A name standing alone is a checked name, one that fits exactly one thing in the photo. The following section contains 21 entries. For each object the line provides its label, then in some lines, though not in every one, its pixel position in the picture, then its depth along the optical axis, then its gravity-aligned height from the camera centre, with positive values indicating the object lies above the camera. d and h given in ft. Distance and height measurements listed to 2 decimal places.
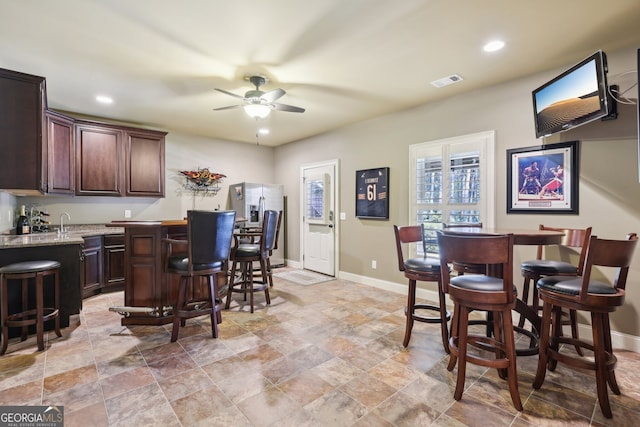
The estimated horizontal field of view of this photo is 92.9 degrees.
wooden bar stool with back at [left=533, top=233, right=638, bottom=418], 6.03 -1.89
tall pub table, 6.86 -1.47
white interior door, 18.21 -0.46
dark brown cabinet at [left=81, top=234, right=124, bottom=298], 13.39 -2.39
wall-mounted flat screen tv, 7.90 +3.25
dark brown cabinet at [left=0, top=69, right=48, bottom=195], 9.23 +2.55
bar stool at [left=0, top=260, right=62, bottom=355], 8.48 -2.40
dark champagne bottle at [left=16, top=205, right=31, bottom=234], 12.66 -0.47
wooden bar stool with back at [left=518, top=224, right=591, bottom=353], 8.22 -1.57
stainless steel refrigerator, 19.08 +0.77
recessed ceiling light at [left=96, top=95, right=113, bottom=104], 12.87 +4.89
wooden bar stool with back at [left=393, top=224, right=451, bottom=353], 8.51 -1.85
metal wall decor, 18.95 +1.96
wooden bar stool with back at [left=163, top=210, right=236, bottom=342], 9.05 -1.29
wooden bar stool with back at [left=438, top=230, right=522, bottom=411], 6.11 -1.69
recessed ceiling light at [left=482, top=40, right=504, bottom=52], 8.59 +4.76
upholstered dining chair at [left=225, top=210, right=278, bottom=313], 12.30 -1.75
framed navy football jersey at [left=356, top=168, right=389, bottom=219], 15.30 +0.94
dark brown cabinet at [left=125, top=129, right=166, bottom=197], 15.94 +2.67
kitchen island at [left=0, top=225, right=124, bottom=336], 9.35 -1.44
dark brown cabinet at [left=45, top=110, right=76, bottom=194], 12.82 +2.66
